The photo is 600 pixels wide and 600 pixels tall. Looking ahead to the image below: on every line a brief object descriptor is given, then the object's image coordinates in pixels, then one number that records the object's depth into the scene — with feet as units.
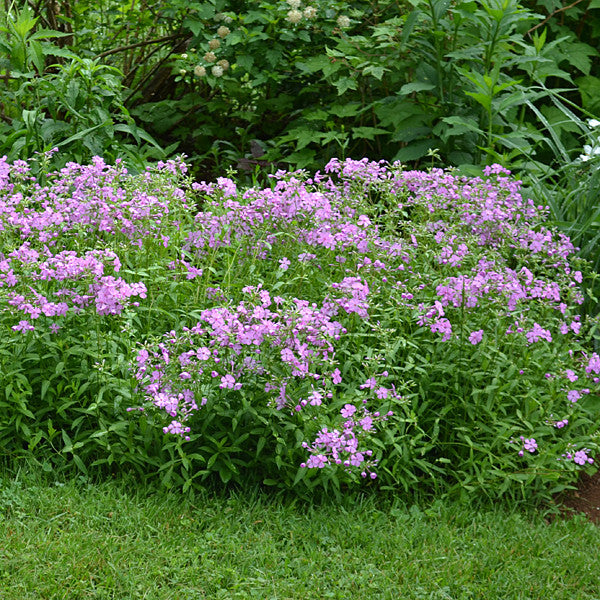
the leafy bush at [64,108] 17.07
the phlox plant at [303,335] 10.41
